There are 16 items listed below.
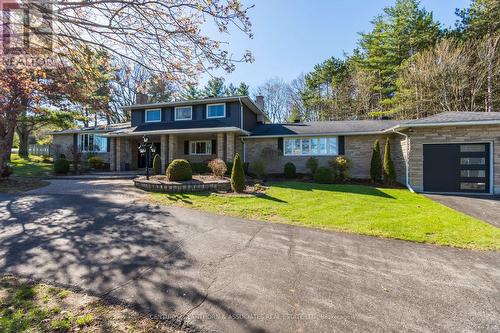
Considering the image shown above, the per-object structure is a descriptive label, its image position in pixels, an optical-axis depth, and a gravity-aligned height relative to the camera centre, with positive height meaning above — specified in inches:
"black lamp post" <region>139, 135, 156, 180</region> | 495.2 +35.3
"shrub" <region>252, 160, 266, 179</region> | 558.6 -11.1
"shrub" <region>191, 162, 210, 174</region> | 597.0 -9.2
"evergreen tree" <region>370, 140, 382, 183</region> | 502.9 -1.9
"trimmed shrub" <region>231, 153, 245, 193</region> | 391.2 -22.6
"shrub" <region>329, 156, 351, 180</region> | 529.3 -5.3
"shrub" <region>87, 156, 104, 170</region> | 732.7 +4.7
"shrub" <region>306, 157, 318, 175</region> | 562.9 -1.9
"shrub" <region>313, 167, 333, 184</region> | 498.6 -23.0
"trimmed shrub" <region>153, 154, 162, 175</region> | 581.4 -1.5
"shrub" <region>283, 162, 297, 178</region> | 570.3 -14.0
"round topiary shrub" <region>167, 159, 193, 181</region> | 435.9 -12.2
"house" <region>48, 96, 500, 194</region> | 419.2 +58.6
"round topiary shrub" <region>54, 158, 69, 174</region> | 630.2 -3.9
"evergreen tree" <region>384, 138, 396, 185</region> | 473.7 -9.8
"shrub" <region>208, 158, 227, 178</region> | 485.1 -6.5
